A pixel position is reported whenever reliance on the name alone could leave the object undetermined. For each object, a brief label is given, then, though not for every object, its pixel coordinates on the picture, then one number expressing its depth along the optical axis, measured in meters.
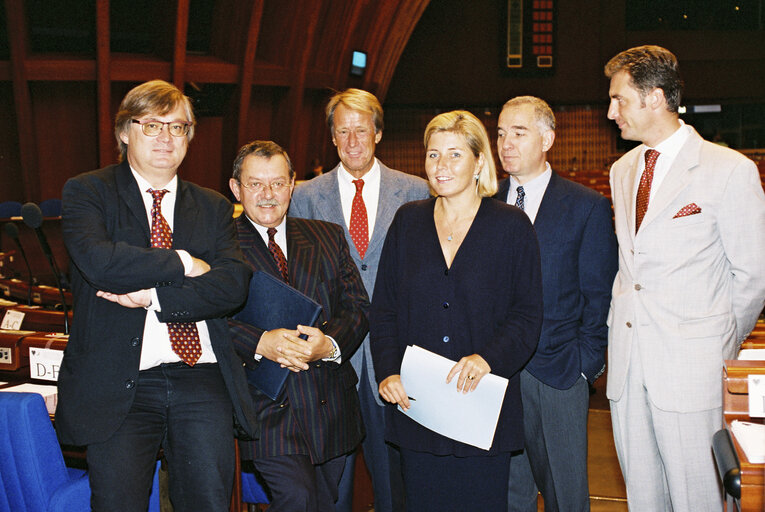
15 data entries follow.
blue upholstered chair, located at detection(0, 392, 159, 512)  2.11
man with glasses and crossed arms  2.03
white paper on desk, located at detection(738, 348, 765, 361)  2.10
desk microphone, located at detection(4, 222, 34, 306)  3.61
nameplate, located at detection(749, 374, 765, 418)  1.82
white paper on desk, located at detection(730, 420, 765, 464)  1.58
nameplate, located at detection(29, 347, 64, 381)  2.52
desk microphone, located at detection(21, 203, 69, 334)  2.72
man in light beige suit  2.37
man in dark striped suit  2.42
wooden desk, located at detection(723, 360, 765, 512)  1.90
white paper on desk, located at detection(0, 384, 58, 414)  2.37
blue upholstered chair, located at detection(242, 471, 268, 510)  2.87
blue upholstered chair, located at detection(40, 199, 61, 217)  7.76
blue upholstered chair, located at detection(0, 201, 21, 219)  7.48
